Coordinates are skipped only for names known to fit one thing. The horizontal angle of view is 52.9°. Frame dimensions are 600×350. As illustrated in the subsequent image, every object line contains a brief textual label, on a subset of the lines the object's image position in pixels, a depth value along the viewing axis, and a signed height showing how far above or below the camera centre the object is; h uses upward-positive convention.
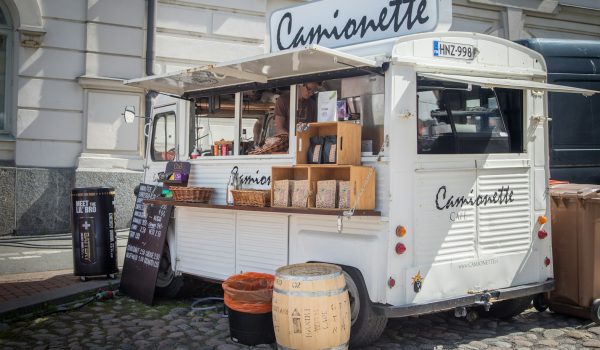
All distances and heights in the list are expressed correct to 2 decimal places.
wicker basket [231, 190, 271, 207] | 5.51 -0.10
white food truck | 4.88 +0.12
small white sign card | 5.36 +0.72
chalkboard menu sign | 6.69 -0.69
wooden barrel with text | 4.45 -0.93
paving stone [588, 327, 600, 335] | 5.50 -1.32
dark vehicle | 8.42 +1.05
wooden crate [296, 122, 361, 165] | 4.97 +0.39
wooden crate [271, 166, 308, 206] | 5.40 +0.12
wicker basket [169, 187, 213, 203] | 6.21 -0.07
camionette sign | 5.50 +1.66
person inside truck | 5.57 +0.78
